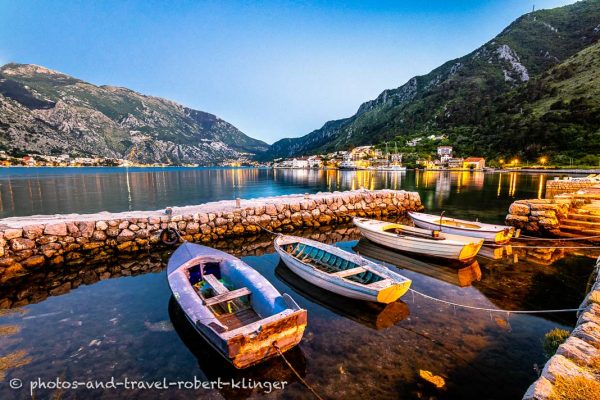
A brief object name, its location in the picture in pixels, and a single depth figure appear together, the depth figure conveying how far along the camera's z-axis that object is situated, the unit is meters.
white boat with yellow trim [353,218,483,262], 12.57
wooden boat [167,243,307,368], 5.76
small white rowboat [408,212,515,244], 14.80
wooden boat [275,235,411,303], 8.47
